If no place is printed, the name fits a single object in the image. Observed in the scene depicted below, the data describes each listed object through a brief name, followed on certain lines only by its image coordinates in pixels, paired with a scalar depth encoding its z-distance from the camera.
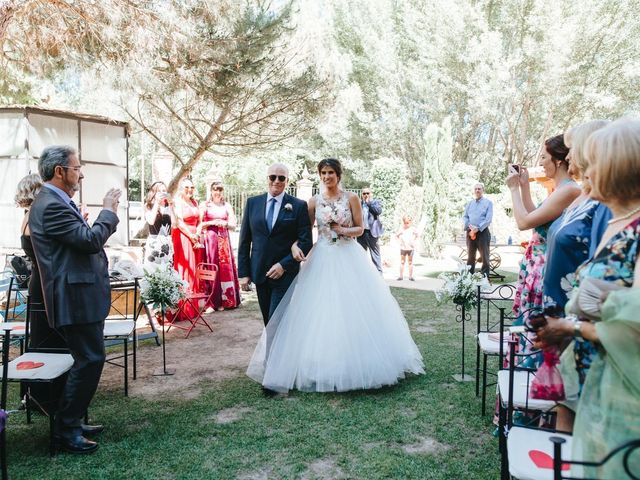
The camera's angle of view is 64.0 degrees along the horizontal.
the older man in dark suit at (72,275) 3.21
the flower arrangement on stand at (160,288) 5.05
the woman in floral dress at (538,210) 3.00
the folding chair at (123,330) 4.38
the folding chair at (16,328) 4.35
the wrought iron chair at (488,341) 3.34
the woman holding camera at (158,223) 7.26
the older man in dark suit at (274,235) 4.63
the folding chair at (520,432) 2.06
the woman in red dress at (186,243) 7.49
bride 4.35
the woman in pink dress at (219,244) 7.96
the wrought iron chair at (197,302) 6.83
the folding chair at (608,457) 1.38
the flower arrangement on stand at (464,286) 4.54
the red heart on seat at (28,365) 3.39
